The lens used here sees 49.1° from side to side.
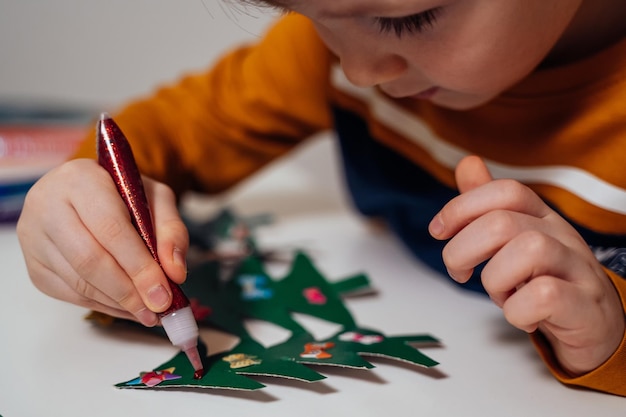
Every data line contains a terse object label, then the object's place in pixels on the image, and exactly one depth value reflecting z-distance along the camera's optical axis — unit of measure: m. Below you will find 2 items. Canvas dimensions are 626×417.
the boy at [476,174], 0.43
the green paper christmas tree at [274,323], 0.45
